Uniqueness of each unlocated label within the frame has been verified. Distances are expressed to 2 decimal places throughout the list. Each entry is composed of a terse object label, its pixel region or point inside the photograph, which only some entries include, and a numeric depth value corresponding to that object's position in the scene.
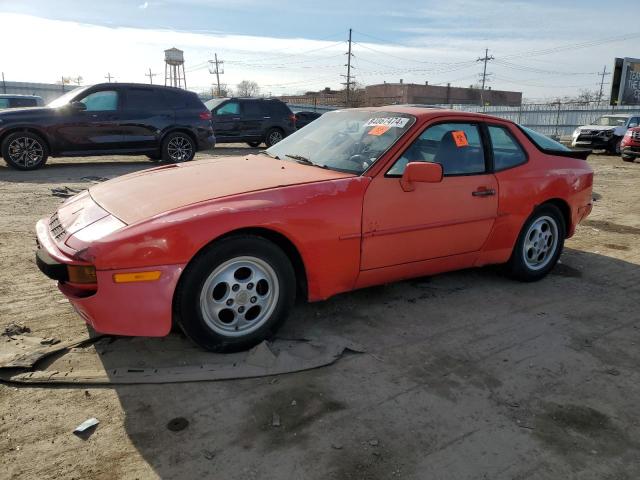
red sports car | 2.84
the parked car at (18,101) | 15.14
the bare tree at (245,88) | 72.25
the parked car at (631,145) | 16.20
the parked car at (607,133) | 19.61
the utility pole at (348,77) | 59.39
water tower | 54.47
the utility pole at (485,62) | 77.38
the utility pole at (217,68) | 81.08
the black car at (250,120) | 15.95
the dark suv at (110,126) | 9.81
